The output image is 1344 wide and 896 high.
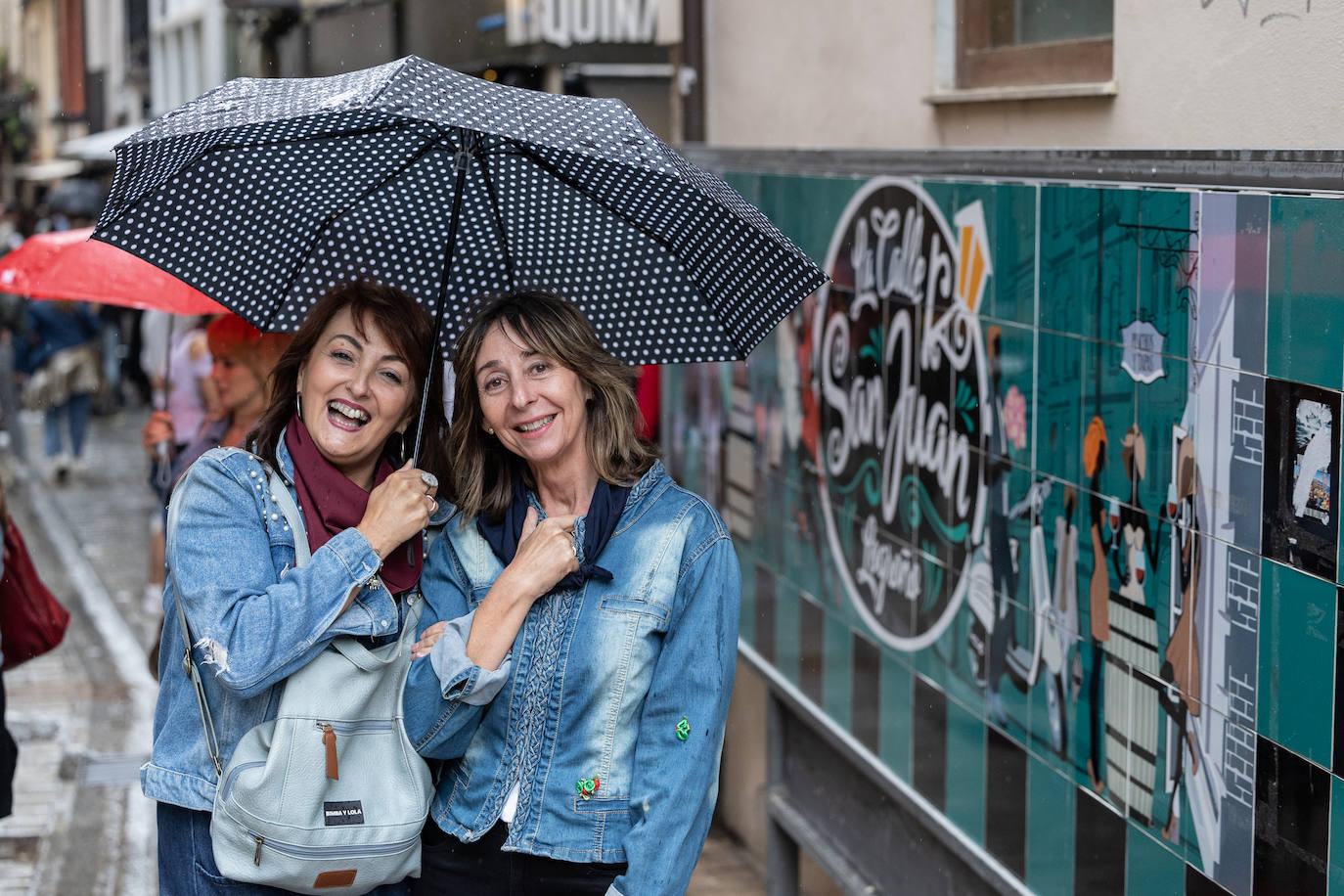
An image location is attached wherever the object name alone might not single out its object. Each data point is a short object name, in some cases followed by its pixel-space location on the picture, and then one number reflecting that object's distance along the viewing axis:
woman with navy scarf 2.74
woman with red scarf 2.59
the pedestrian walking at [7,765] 4.47
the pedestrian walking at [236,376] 5.32
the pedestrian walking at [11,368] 14.59
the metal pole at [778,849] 6.24
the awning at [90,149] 13.79
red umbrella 5.16
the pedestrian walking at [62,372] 14.64
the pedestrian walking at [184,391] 7.16
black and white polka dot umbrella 3.10
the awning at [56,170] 26.85
